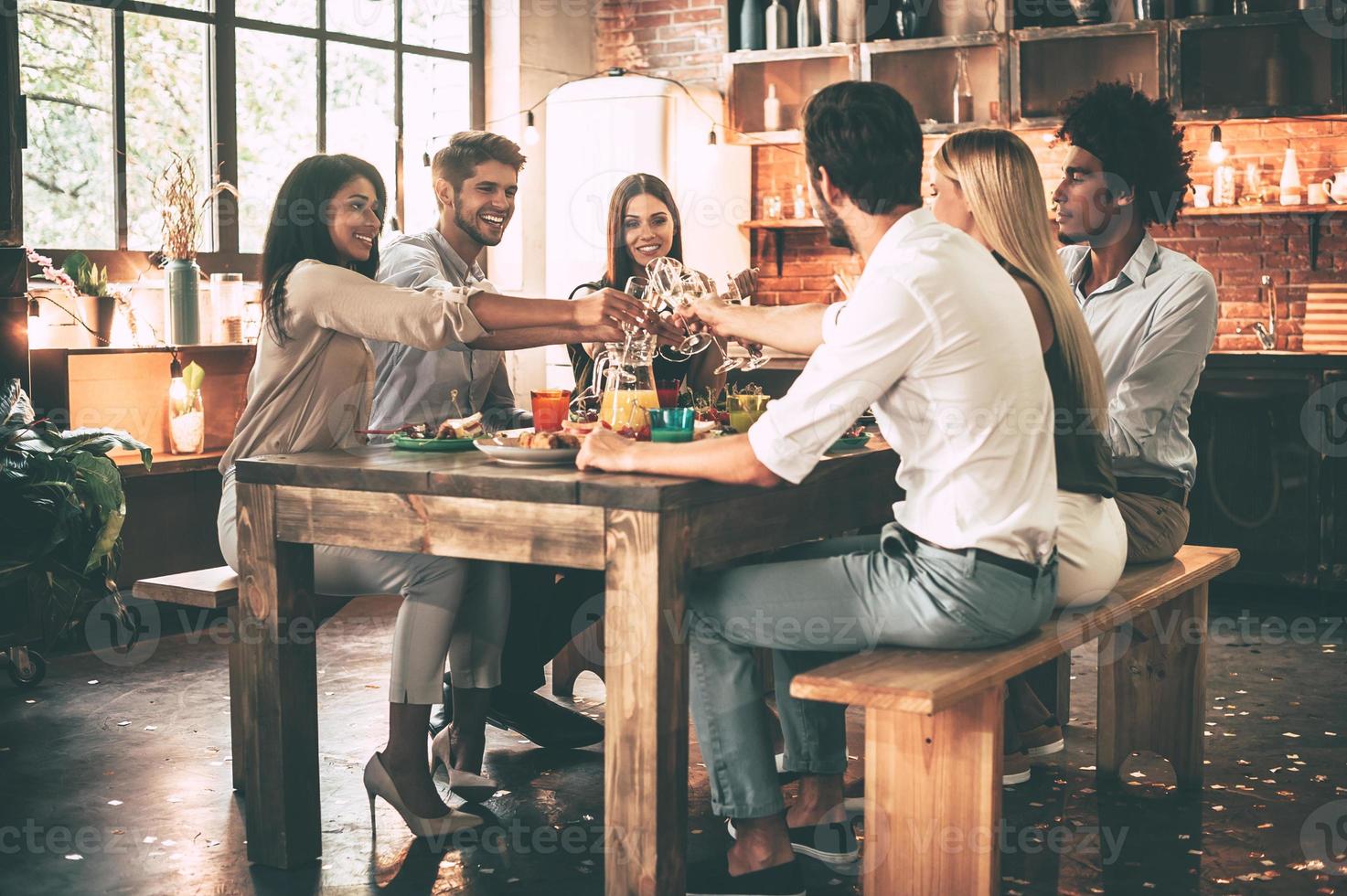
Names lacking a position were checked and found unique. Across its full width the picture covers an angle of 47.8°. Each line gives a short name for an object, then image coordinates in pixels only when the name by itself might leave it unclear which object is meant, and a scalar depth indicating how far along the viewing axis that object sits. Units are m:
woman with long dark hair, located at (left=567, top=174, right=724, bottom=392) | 4.14
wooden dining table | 2.36
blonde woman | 2.64
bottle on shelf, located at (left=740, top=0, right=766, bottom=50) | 6.85
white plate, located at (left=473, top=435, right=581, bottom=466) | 2.59
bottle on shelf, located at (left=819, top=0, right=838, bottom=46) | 6.71
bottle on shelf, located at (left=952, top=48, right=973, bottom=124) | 6.47
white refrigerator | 6.66
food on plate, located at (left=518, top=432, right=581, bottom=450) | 2.63
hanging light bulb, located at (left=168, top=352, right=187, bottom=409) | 5.18
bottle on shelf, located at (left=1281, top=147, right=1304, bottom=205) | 5.92
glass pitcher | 2.90
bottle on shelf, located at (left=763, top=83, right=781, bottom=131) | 6.83
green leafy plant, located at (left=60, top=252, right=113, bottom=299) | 5.05
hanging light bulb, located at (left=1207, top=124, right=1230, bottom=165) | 6.03
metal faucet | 6.04
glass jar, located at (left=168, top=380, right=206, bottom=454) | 5.18
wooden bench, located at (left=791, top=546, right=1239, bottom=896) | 2.28
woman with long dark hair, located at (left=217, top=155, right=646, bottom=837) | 2.88
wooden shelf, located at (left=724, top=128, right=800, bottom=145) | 6.77
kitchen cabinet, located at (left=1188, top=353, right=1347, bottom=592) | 5.43
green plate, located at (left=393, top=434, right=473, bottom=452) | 2.82
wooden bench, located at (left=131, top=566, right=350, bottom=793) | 3.07
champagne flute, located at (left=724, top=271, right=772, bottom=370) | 3.26
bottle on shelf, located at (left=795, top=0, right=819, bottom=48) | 6.74
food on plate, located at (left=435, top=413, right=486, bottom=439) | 2.87
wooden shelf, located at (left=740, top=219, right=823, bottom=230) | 6.90
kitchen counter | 5.35
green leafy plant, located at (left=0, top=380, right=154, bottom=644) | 3.99
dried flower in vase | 5.28
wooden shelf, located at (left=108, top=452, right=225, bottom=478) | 4.85
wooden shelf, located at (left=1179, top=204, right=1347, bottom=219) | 5.80
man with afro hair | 3.26
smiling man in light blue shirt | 3.70
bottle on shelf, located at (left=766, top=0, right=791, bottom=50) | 6.79
